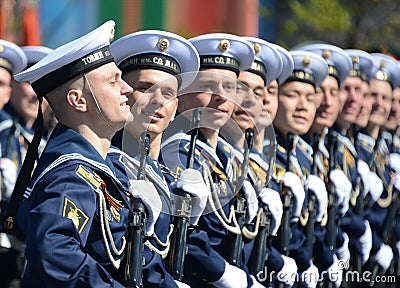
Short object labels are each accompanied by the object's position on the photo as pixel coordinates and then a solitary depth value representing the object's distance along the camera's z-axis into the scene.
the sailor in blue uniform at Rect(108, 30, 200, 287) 10.23
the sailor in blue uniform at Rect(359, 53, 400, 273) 16.38
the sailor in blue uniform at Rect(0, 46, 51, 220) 14.40
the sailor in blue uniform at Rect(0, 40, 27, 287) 13.32
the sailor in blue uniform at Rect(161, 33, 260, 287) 11.38
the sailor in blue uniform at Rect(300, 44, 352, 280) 15.10
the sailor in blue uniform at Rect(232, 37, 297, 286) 12.71
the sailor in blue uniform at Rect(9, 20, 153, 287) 8.54
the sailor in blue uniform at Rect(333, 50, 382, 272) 15.88
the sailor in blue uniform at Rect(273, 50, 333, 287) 13.94
